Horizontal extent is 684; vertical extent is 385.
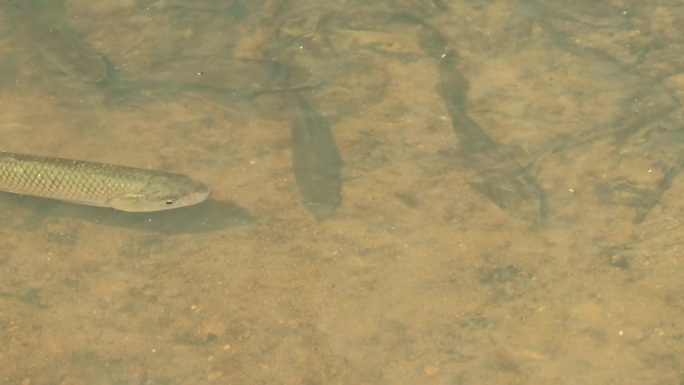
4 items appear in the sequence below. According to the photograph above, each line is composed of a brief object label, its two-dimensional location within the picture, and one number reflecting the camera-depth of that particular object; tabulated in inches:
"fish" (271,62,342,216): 219.8
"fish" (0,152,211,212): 213.8
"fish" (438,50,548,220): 215.2
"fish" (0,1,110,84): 261.4
